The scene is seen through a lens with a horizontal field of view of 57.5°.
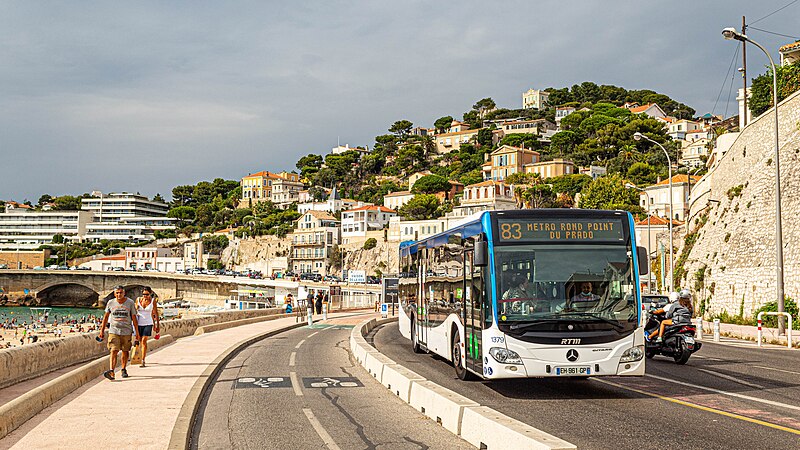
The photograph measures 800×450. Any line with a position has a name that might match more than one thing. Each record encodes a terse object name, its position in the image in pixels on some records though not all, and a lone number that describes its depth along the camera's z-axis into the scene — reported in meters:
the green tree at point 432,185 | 155.12
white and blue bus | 11.95
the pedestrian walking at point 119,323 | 13.74
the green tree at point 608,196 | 88.75
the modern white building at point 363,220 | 146.12
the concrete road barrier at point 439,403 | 9.55
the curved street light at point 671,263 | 38.49
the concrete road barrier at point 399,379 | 12.27
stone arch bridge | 134.25
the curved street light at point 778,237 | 26.22
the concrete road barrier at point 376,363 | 14.88
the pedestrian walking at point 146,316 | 16.48
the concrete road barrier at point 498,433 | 7.10
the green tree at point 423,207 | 142.50
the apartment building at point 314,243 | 144.62
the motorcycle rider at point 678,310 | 17.48
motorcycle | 17.53
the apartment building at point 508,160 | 156.25
